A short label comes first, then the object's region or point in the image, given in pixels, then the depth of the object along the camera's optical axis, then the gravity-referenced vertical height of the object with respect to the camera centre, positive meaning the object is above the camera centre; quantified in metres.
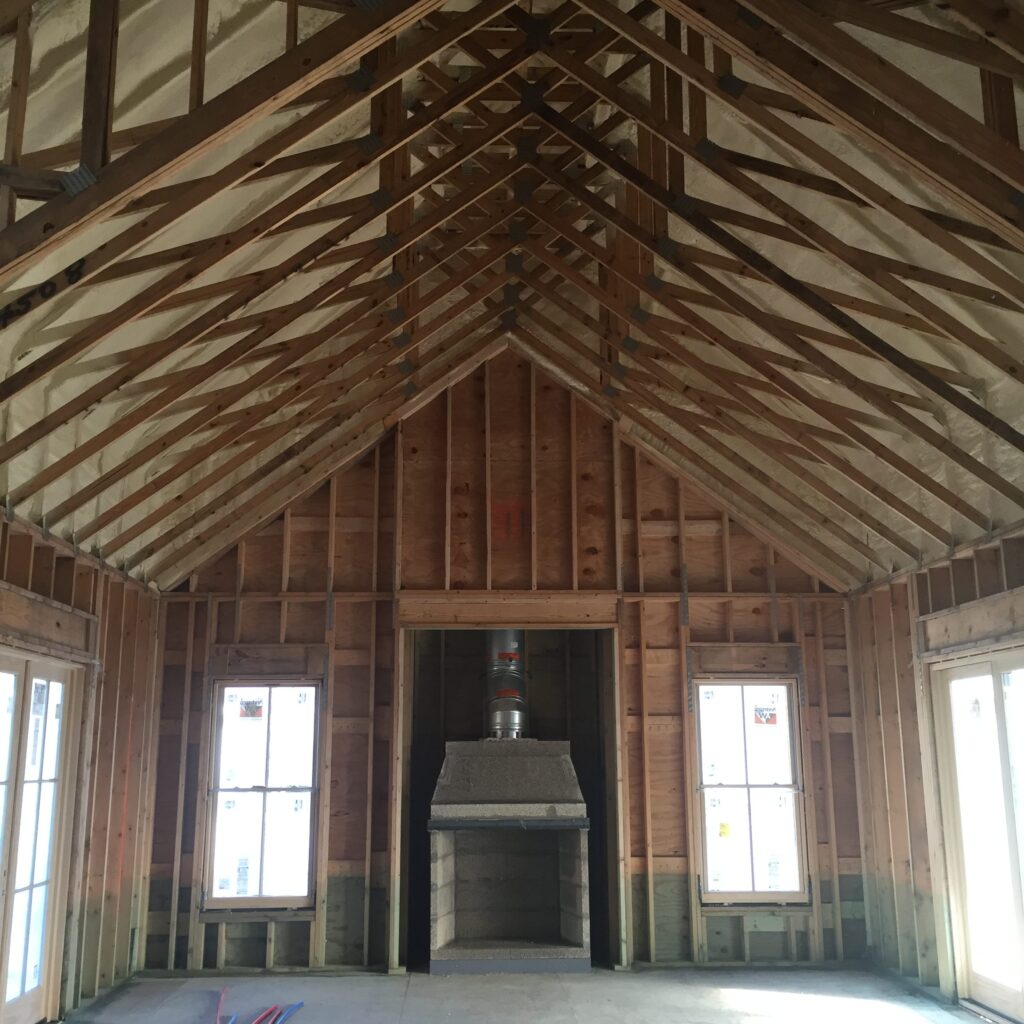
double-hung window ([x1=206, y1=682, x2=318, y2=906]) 9.39 -0.29
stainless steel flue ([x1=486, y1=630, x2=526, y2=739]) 10.20 +0.71
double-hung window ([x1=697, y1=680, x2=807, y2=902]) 9.55 -0.30
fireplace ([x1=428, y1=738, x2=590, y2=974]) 9.28 -0.93
